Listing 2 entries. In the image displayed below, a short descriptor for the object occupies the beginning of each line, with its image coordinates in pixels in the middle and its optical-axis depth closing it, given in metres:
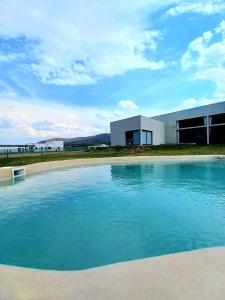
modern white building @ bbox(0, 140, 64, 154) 41.76
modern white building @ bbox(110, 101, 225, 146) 36.91
